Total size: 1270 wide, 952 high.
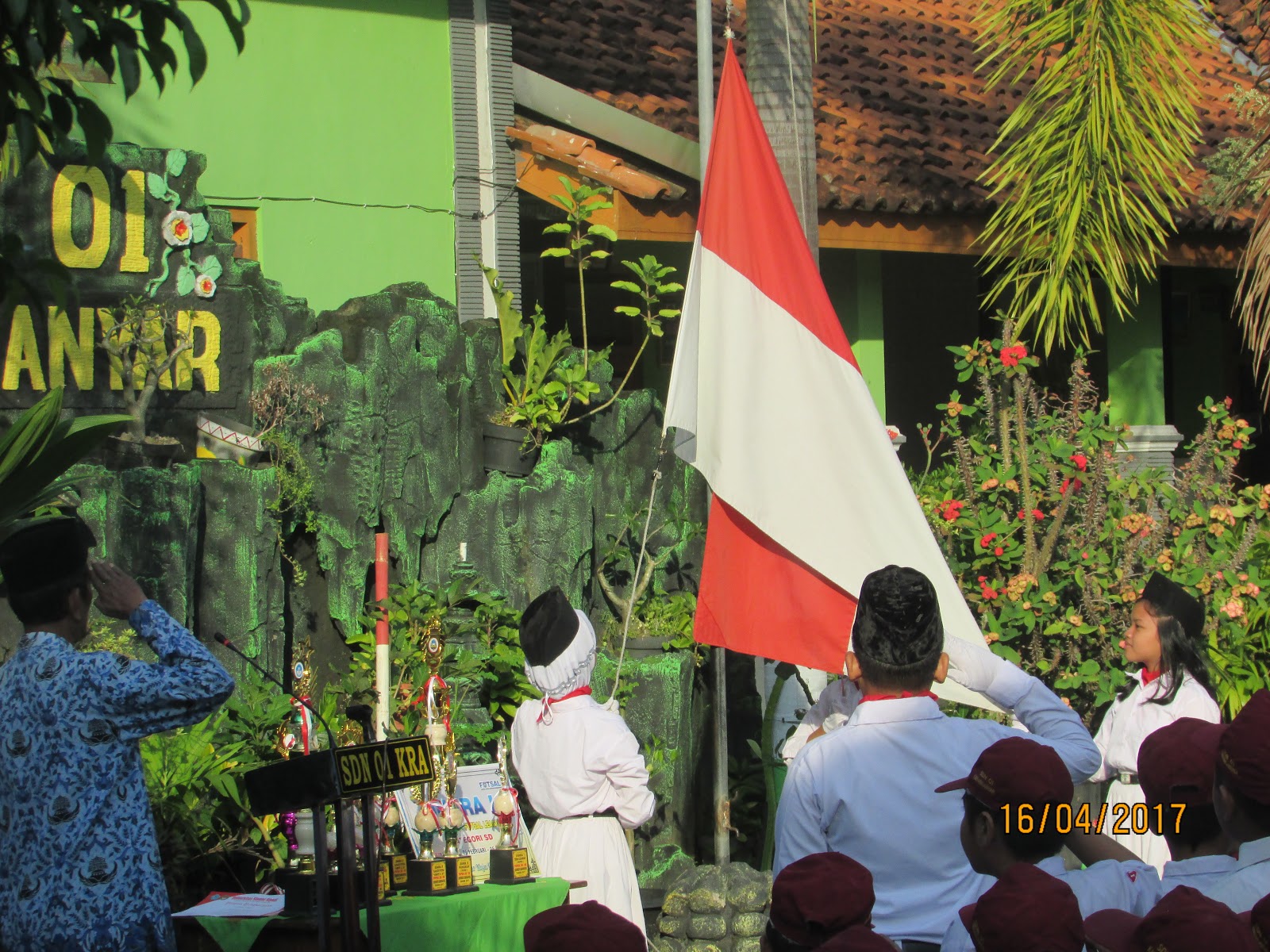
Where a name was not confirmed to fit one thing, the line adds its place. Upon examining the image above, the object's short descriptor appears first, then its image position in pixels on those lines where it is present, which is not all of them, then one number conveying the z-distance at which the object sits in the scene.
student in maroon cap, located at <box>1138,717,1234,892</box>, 6.66
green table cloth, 9.02
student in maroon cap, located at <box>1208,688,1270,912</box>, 6.02
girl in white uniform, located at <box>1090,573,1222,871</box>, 11.73
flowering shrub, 15.77
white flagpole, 13.38
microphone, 7.64
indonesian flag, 10.94
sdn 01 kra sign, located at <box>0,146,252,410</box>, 13.66
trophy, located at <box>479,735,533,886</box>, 10.08
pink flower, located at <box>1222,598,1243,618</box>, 15.34
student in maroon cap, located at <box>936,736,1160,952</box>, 5.94
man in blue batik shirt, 7.41
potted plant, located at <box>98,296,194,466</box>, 13.87
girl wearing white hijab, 10.91
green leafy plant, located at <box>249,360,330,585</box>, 14.63
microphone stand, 7.18
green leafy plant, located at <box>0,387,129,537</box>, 10.66
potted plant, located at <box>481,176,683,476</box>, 16.08
